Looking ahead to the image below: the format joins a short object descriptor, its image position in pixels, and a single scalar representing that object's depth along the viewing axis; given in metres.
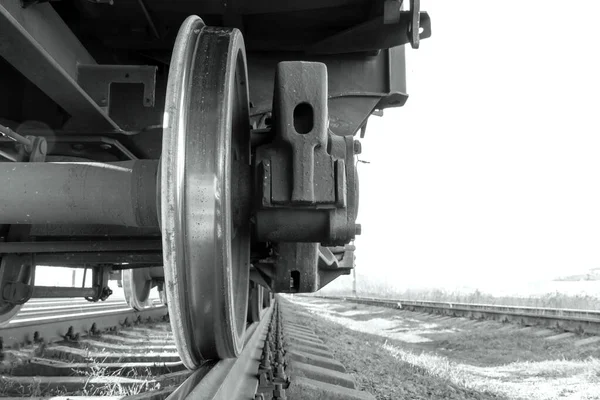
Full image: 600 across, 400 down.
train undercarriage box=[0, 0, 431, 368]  1.32
